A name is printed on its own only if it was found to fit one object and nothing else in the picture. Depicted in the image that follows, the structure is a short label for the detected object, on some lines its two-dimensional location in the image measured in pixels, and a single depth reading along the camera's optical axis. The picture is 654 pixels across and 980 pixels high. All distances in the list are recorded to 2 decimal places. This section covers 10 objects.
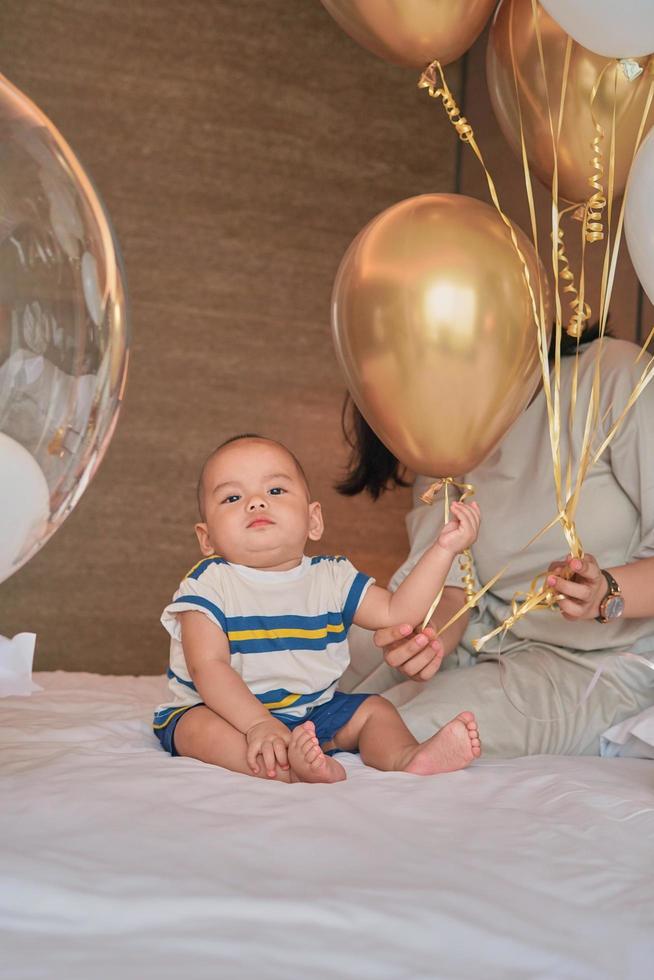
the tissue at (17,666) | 0.99
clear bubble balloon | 0.84
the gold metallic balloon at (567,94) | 1.34
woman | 1.49
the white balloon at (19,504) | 0.87
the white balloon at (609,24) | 1.12
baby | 1.36
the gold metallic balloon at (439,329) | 1.23
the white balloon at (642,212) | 1.14
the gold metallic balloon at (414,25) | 1.31
